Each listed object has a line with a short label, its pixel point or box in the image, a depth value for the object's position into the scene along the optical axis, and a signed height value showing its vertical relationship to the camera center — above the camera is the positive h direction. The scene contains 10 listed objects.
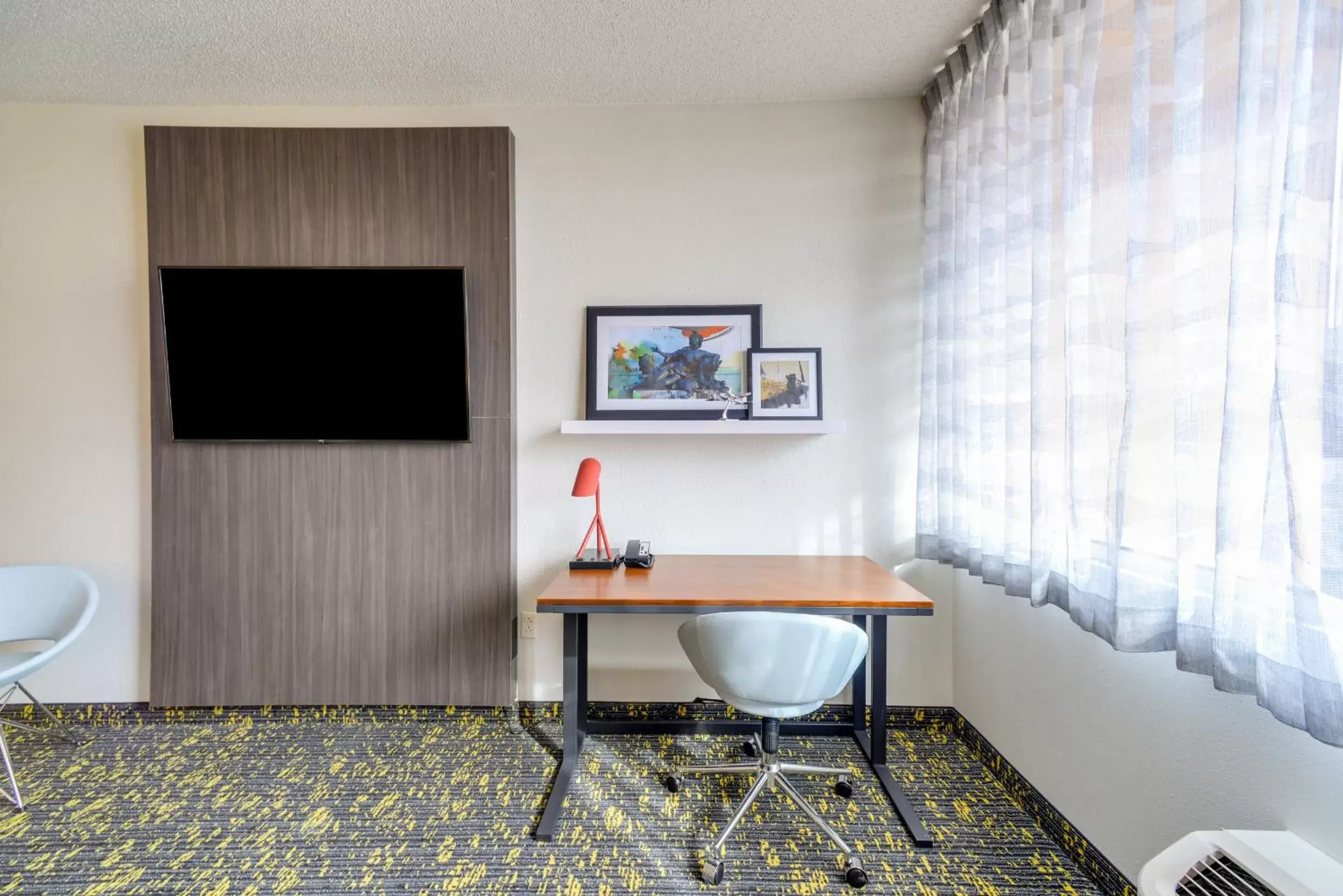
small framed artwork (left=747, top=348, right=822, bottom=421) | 2.66 +0.19
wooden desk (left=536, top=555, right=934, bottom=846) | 1.97 -0.59
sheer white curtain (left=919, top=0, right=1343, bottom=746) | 1.07 +0.22
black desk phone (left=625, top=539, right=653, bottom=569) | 2.43 -0.54
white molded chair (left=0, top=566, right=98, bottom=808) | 2.46 -0.75
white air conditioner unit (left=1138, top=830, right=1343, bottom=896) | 1.04 -0.80
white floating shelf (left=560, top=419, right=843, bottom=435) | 2.52 -0.01
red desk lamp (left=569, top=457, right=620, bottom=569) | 2.40 -0.26
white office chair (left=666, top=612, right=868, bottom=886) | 1.75 -0.70
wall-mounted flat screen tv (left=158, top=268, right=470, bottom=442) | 2.58 +0.30
